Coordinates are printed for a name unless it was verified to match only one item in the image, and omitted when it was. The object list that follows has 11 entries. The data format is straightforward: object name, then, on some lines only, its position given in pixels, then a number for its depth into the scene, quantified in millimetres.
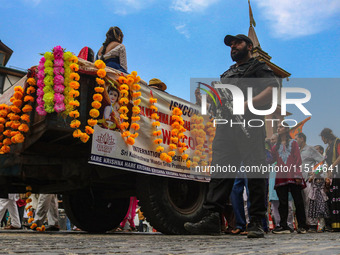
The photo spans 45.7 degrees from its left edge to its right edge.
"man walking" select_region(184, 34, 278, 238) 3920
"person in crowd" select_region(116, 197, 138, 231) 9852
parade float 3945
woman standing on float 5383
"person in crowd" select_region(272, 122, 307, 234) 6477
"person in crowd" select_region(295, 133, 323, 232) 8422
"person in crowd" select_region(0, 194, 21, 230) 8250
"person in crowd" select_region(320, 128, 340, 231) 7984
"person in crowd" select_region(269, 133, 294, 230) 7742
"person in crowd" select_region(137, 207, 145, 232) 12062
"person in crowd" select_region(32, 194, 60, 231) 6766
